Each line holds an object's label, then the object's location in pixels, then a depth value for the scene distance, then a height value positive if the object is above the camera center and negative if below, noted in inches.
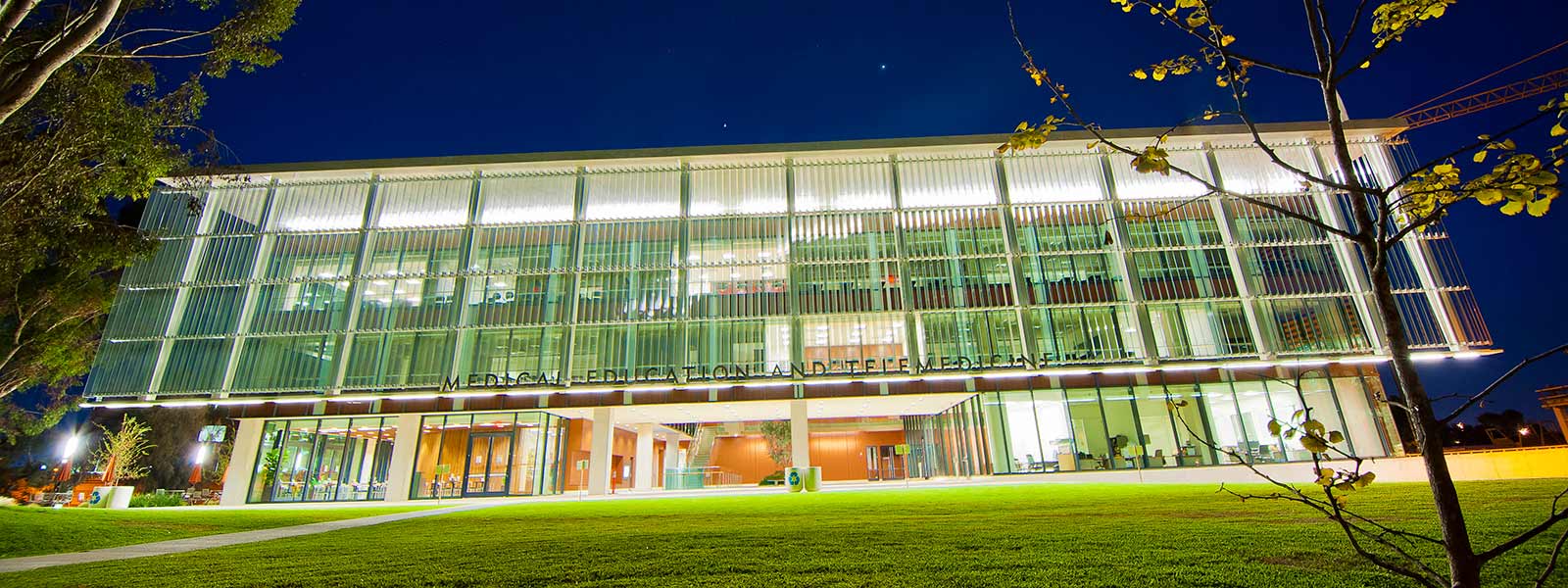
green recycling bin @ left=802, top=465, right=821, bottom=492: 847.1 +25.9
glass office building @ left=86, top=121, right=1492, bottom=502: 936.3 +268.3
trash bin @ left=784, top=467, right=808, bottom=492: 837.8 +26.2
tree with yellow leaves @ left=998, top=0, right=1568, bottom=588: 78.5 +38.4
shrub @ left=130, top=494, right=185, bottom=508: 908.0 +27.3
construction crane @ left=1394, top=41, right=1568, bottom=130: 1214.3 +668.5
